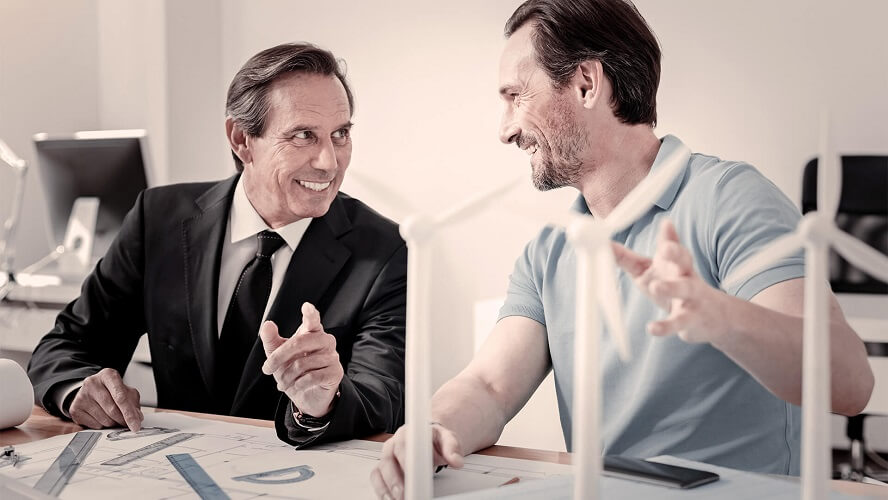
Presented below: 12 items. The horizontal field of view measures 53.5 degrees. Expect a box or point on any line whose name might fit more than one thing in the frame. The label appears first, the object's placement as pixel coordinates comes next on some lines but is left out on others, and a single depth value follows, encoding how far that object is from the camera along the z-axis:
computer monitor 3.34
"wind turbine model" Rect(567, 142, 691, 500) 0.69
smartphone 0.98
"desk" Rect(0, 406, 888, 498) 1.29
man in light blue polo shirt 1.11
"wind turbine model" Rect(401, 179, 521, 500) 0.76
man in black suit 1.90
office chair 3.23
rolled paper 1.44
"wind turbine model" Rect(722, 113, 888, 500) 0.64
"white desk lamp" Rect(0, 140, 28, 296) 3.26
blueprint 1.11
